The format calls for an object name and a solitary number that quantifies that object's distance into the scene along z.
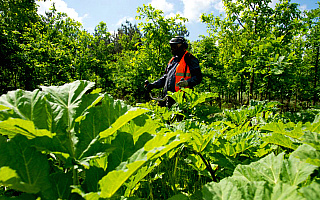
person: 3.33
